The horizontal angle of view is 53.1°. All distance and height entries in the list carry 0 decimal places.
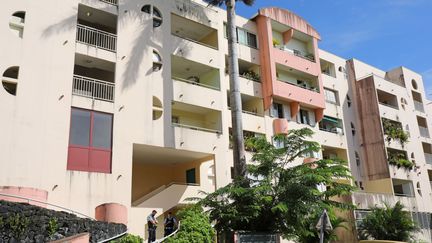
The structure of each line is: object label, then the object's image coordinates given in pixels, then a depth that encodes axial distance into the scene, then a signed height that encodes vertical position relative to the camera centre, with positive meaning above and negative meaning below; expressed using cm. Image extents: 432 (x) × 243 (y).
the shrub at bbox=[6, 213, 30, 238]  1555 +131
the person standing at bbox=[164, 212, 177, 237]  2083 +142
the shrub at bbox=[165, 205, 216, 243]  1880 +113
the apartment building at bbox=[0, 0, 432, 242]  2105 +928
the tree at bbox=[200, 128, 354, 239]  1953 +243
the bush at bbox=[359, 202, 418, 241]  2816 +137
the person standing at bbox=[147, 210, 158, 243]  2014 +136
